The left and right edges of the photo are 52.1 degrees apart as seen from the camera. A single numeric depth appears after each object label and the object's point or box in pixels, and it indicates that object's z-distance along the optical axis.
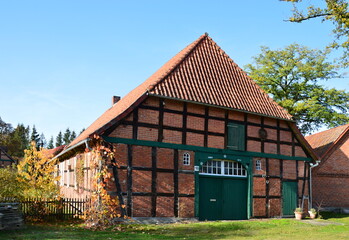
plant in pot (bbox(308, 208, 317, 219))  17.55
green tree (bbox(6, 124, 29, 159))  63.74
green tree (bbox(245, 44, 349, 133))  28.23
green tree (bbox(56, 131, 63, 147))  103.16
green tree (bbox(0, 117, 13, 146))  63.12
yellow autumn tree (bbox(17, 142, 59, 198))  14.65
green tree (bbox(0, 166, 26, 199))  14.79
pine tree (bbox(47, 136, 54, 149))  109.25
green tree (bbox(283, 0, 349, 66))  12.76
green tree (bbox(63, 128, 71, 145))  96.40
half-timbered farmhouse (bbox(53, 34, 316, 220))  13.77
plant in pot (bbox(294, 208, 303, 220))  17.16
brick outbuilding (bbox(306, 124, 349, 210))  21.83
